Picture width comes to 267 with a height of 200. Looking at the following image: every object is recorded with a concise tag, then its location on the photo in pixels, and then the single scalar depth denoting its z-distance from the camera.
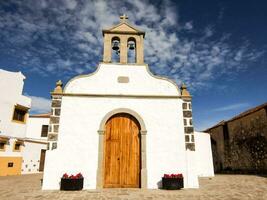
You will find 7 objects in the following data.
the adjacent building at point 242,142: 14.29
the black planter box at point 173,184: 7.60
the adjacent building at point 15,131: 16.44
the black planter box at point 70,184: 7.45
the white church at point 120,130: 8.03
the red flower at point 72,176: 7.56
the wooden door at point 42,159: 21.02
